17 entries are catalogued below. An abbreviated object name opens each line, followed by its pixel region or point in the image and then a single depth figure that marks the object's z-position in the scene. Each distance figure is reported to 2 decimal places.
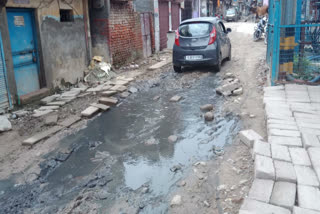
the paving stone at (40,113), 6.51
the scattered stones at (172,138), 4.97
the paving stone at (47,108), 6.93
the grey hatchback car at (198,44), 9.14
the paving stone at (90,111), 6.35
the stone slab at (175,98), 7.13
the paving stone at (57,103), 7.21
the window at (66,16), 9.10
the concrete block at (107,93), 7.74
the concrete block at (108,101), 7.11
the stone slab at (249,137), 4.23
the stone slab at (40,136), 5.19
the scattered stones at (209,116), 5.71
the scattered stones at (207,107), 6.28
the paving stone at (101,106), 6.73
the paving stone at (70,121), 5.97
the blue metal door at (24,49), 7.08
